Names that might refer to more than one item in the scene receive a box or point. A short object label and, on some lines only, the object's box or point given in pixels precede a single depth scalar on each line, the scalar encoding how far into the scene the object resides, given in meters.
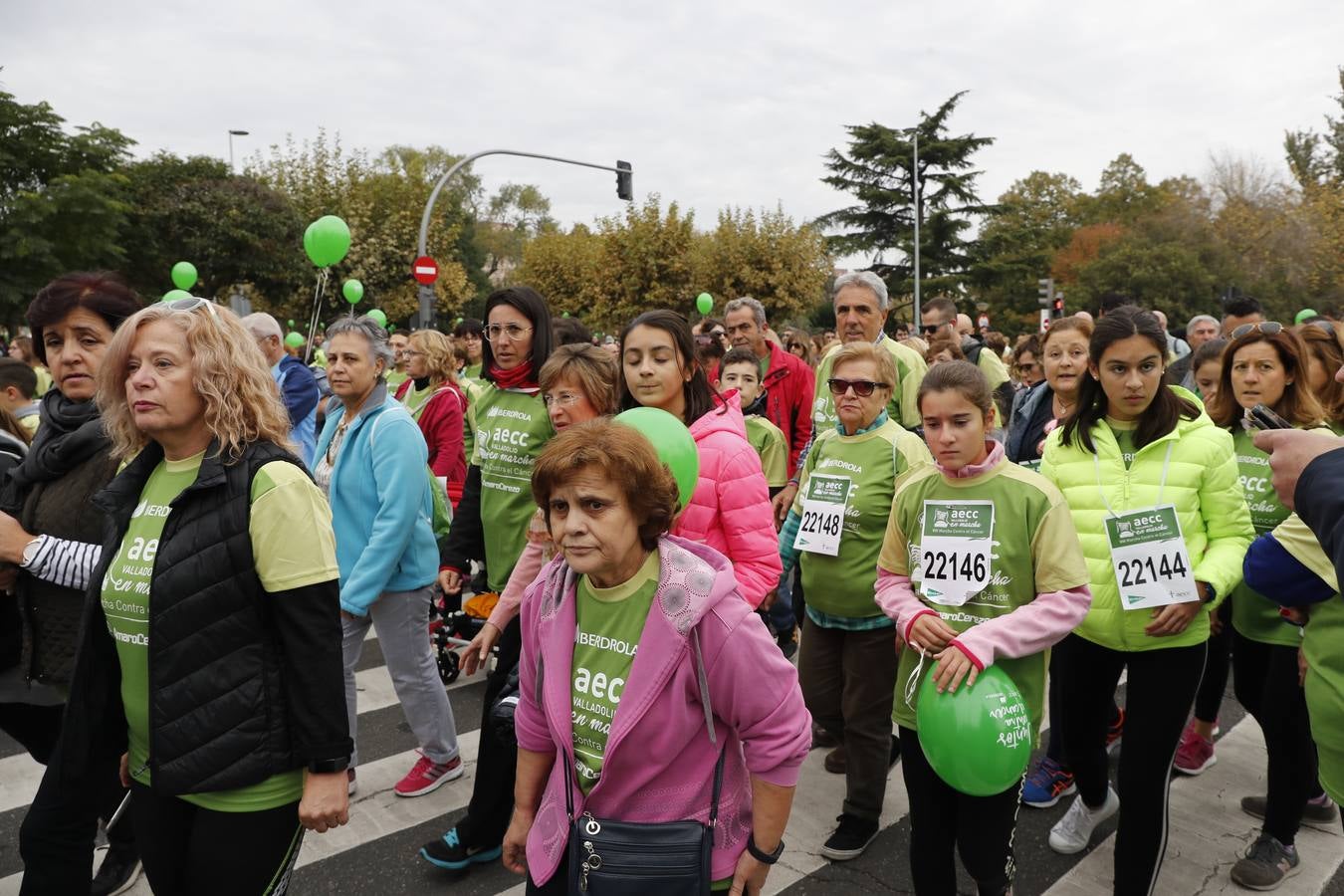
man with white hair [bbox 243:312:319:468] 6.79
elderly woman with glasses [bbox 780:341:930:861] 3.68
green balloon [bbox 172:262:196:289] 11.63
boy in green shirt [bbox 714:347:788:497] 5.81
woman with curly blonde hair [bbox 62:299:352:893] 2.12
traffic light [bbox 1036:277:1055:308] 28.62
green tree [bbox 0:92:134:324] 22.55
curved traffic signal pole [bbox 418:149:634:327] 16.22
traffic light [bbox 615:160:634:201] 20.61
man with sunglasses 7.20
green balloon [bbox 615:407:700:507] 2.32
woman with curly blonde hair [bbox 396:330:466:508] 6.16
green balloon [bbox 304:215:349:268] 9.16
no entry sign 16.27
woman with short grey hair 3.82
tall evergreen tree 42.62
